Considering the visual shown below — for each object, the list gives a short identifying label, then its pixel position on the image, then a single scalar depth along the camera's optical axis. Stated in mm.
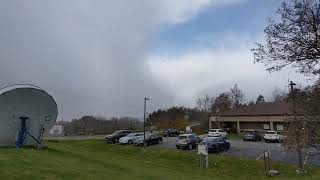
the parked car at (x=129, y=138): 27821
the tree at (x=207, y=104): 68638
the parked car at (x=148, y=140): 26640
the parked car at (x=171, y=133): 39074
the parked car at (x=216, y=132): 34715
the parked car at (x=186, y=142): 23471
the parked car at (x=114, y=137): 29641
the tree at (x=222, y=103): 56479
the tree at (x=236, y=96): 63470
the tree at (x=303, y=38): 7528
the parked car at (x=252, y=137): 31252
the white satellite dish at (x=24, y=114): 15215
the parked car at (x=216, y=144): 21773
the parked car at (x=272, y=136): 30071
